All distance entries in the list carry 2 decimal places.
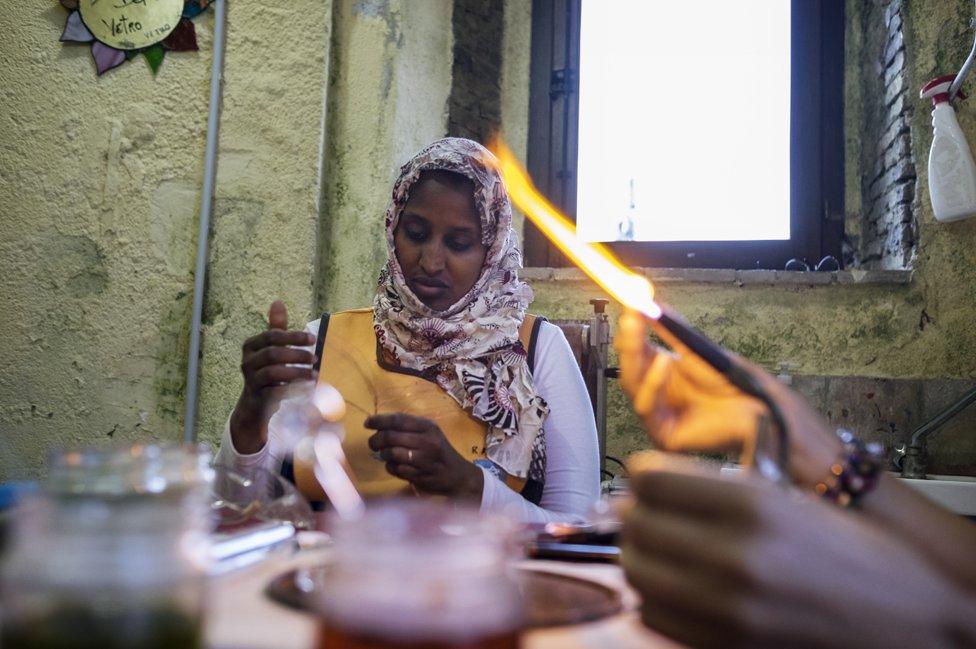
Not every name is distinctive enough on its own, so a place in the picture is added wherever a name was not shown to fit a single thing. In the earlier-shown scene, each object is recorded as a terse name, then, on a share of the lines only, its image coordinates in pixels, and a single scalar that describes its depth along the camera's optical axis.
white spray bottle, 2.71
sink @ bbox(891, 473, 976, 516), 2.46
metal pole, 2.77
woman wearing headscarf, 1.89
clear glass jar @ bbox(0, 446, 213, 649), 0.36
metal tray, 0.62
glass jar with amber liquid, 0.38
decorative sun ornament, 2.87
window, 3.32
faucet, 2.62
